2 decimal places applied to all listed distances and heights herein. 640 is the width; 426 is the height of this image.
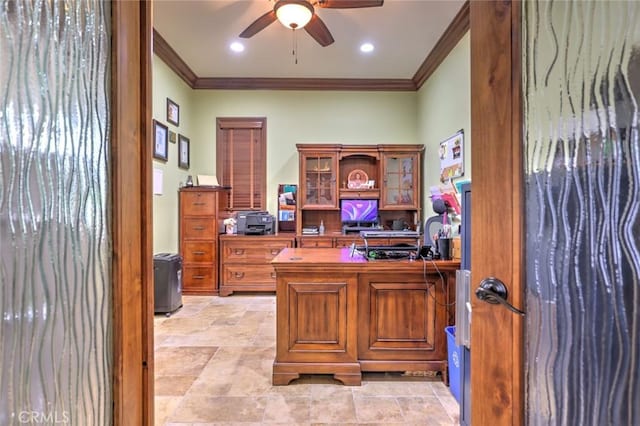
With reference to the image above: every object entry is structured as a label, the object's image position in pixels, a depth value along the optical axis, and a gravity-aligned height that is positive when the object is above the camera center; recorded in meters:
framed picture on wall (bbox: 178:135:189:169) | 4.70 +0.91
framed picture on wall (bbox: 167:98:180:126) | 4.38 +1.39
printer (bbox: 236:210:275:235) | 4.83 -0.15
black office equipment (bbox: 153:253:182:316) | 3.77 -0.82
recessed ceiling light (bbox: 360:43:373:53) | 4.06 +2.09
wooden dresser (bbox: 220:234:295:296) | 4.69 -0.68
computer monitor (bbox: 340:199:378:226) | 4.91 +0.02
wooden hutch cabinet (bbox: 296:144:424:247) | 4.81 +0.48
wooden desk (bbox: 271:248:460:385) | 2.31 -0.74
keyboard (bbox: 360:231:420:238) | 2.80 -0.19
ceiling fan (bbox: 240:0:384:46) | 2.81 +1.81
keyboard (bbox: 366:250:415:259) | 2.46 -0.32
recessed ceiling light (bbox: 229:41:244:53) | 4.03 +2.09
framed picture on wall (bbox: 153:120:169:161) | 3.96 +0.90
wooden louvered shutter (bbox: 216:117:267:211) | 5.21 +0.83
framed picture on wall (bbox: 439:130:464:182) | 3.61 +0.65
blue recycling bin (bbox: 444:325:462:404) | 2.04 -0.97
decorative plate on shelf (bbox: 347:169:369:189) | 4.99 +0.52
